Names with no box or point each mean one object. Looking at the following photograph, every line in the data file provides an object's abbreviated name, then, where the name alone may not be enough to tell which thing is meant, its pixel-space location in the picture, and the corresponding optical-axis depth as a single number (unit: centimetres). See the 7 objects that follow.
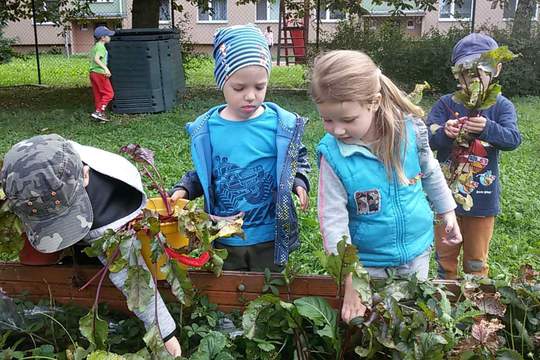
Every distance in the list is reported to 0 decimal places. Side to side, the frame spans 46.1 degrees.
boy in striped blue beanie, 220
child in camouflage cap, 156
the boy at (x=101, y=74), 870
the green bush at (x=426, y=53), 1034
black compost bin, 894
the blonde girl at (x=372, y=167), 182
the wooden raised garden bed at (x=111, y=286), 188
